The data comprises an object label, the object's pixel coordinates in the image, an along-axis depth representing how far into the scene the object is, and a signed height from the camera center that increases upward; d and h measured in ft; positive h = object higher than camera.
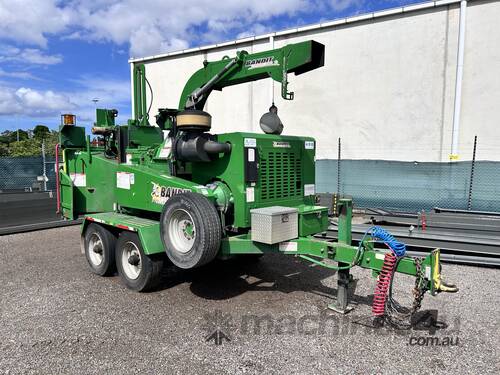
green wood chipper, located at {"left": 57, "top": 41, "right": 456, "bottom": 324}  13.57 -1.94
